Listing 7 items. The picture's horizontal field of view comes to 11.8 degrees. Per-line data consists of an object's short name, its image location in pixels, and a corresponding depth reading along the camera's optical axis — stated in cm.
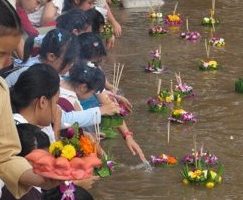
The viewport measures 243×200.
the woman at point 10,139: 424
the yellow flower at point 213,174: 834
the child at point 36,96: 601
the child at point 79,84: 843
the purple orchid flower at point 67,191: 602
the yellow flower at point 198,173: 837
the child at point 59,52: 849
